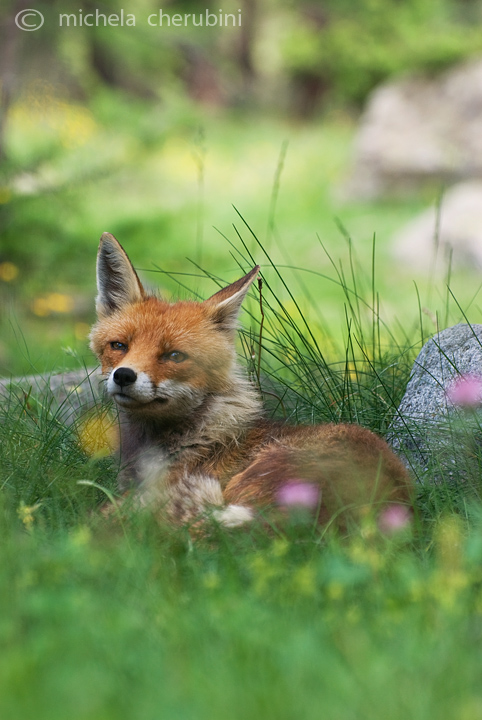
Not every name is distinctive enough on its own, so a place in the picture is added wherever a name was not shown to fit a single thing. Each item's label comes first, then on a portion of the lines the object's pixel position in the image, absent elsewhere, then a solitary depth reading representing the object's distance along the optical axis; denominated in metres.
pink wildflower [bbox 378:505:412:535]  5.65
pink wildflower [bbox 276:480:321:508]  5.71
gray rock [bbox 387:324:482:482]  6.98
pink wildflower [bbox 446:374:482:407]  7.00
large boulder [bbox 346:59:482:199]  26.56
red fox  5.96
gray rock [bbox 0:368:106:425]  8.45
